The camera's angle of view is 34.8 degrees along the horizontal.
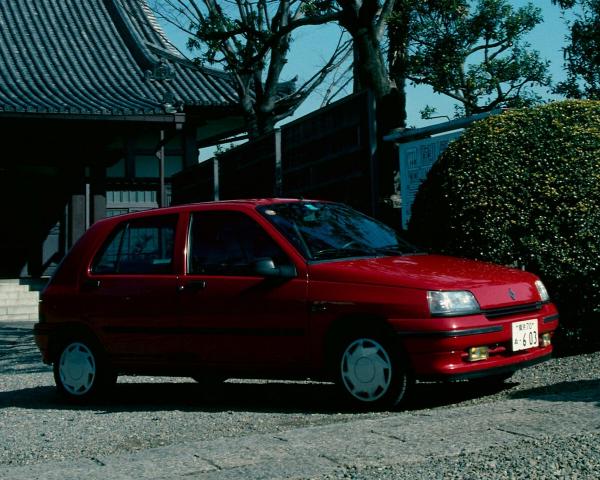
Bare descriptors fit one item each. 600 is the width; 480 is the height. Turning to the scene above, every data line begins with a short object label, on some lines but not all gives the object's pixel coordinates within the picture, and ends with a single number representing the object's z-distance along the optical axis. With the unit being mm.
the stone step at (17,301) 19562
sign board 10422
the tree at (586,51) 22172
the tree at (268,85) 24016
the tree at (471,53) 23984
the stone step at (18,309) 19375
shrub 8133
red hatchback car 6188
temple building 20781
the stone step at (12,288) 19989
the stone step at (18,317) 19109
